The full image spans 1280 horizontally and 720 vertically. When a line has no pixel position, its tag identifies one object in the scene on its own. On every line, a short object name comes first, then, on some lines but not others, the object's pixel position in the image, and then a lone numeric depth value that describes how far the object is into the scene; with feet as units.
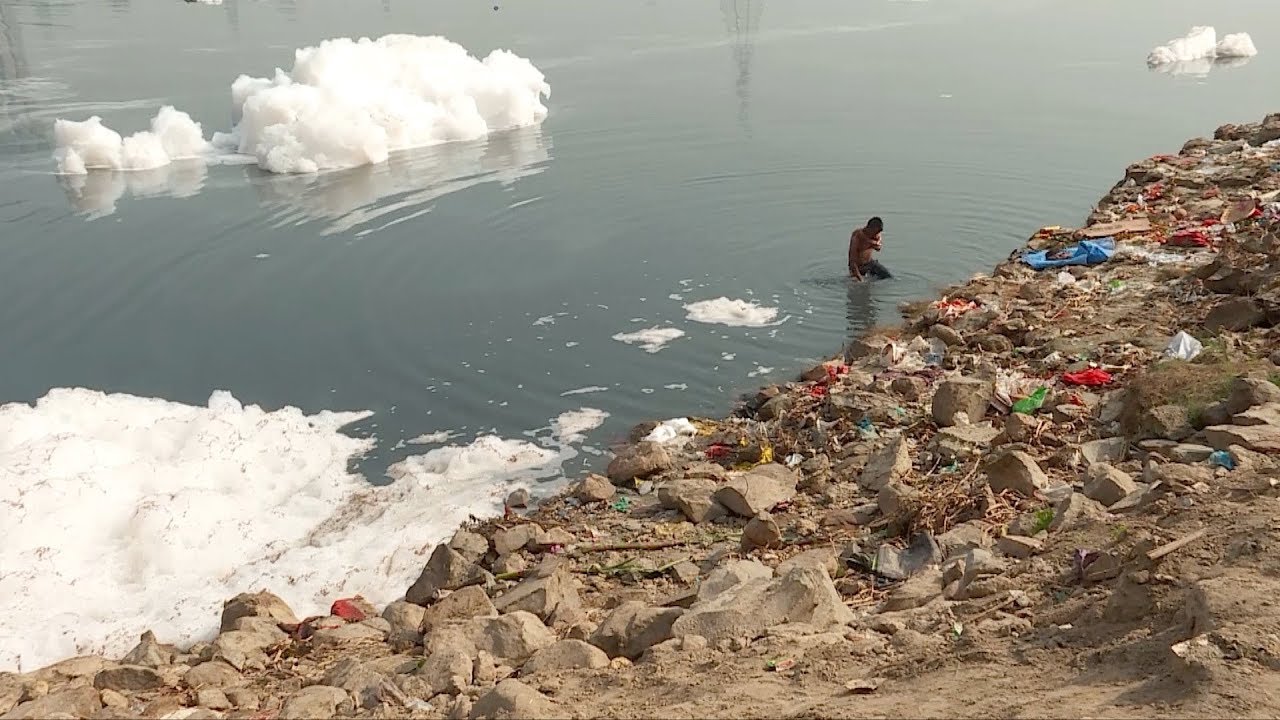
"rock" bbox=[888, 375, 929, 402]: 30.66
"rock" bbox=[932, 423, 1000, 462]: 25.70
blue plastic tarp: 41.39
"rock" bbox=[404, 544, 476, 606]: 24.17
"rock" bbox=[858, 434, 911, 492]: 25.23
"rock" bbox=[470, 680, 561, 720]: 14.70
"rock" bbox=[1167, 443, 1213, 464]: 21.85
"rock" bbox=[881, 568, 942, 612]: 18.41
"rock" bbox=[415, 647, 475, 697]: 17.31
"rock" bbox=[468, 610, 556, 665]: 18.70
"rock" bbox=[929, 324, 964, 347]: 34.86
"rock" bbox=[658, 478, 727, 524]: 25.76
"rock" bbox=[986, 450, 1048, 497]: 22.61
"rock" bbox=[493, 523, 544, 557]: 25.23
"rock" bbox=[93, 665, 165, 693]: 19.74
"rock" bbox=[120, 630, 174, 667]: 21.67
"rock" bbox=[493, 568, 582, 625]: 21.02
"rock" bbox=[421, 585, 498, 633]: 21.38
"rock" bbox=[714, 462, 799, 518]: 25.13
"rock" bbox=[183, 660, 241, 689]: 19.71
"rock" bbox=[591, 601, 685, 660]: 18.34
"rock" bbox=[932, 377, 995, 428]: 27.84
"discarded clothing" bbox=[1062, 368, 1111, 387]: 29.09
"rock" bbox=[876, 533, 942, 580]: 20.61
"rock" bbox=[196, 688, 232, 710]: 18.65
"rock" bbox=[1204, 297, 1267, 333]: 29.91
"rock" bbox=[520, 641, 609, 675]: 17.44
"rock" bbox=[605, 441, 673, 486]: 29.09
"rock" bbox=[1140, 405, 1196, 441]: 23.80
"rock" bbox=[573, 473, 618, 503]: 28.30
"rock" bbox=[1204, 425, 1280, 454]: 20.97
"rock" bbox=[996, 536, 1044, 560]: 19.06
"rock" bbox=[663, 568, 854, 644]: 17.49
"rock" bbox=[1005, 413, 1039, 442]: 25.89
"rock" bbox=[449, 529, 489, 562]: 25.22
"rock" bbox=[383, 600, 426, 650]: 21.38
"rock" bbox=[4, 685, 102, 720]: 18.02
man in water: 43.47
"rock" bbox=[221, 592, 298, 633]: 23.47
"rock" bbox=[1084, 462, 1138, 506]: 20.68
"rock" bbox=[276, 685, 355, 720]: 16.93
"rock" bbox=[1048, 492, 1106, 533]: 19.54
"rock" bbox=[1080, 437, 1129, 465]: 24.22
